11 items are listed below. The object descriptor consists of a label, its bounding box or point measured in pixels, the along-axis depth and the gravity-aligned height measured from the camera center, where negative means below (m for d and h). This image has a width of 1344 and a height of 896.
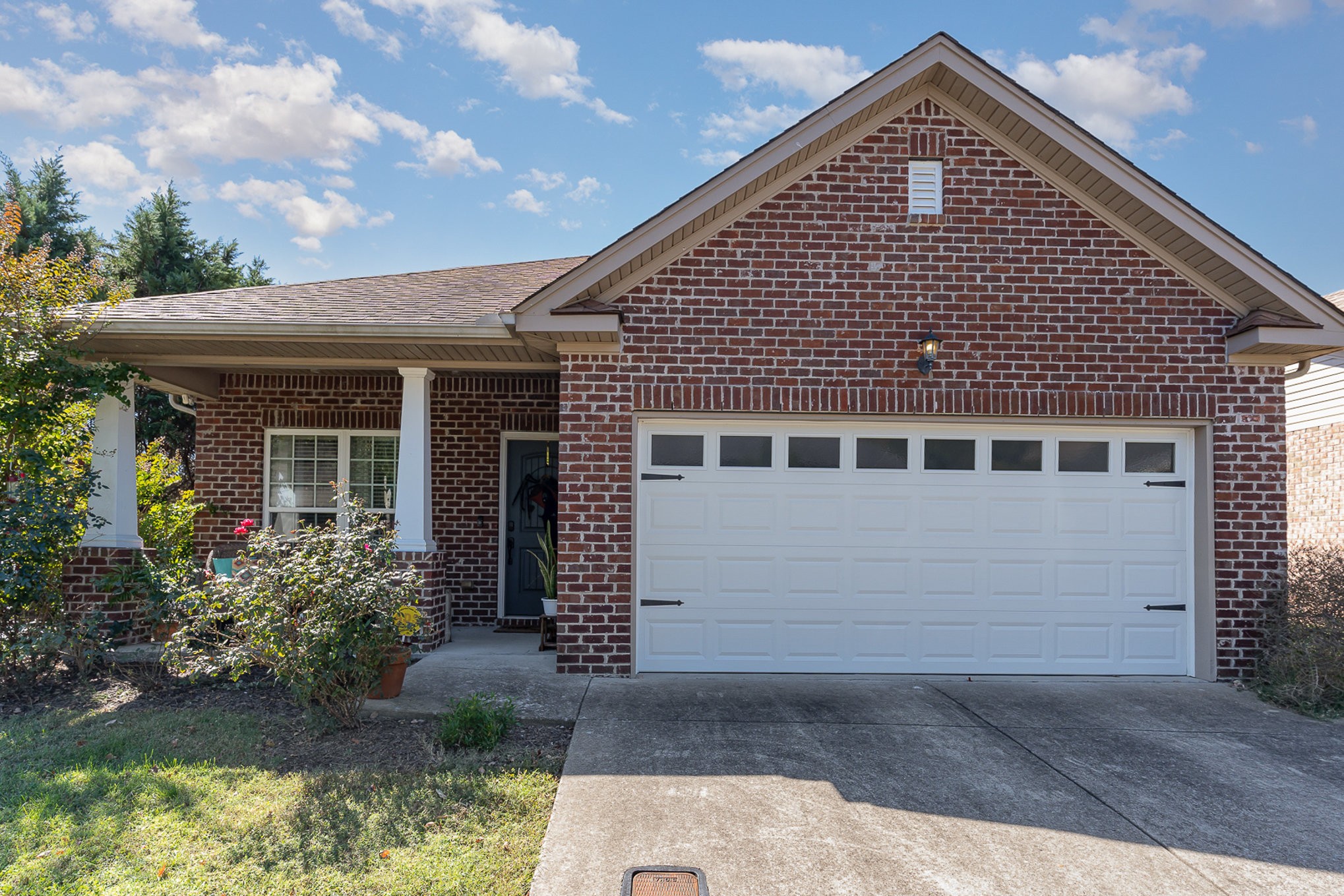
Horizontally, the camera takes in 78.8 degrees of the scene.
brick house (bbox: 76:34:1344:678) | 7.12 +0.60
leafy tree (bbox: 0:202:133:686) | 6.67 +0.28
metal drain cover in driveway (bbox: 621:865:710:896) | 3.47 -1.77
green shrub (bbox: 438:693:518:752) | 5.24 -1.66
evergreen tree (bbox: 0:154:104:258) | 21.84 +7.08
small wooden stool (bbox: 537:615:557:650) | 8.17 -1.63
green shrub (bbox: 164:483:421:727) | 5.39 -1.00
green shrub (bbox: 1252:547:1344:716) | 6.50 -1.32
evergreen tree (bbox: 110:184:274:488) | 20.69 +5.59
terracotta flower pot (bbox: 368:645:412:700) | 6.09 -1.56
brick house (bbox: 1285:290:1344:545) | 11.05 +0.38
